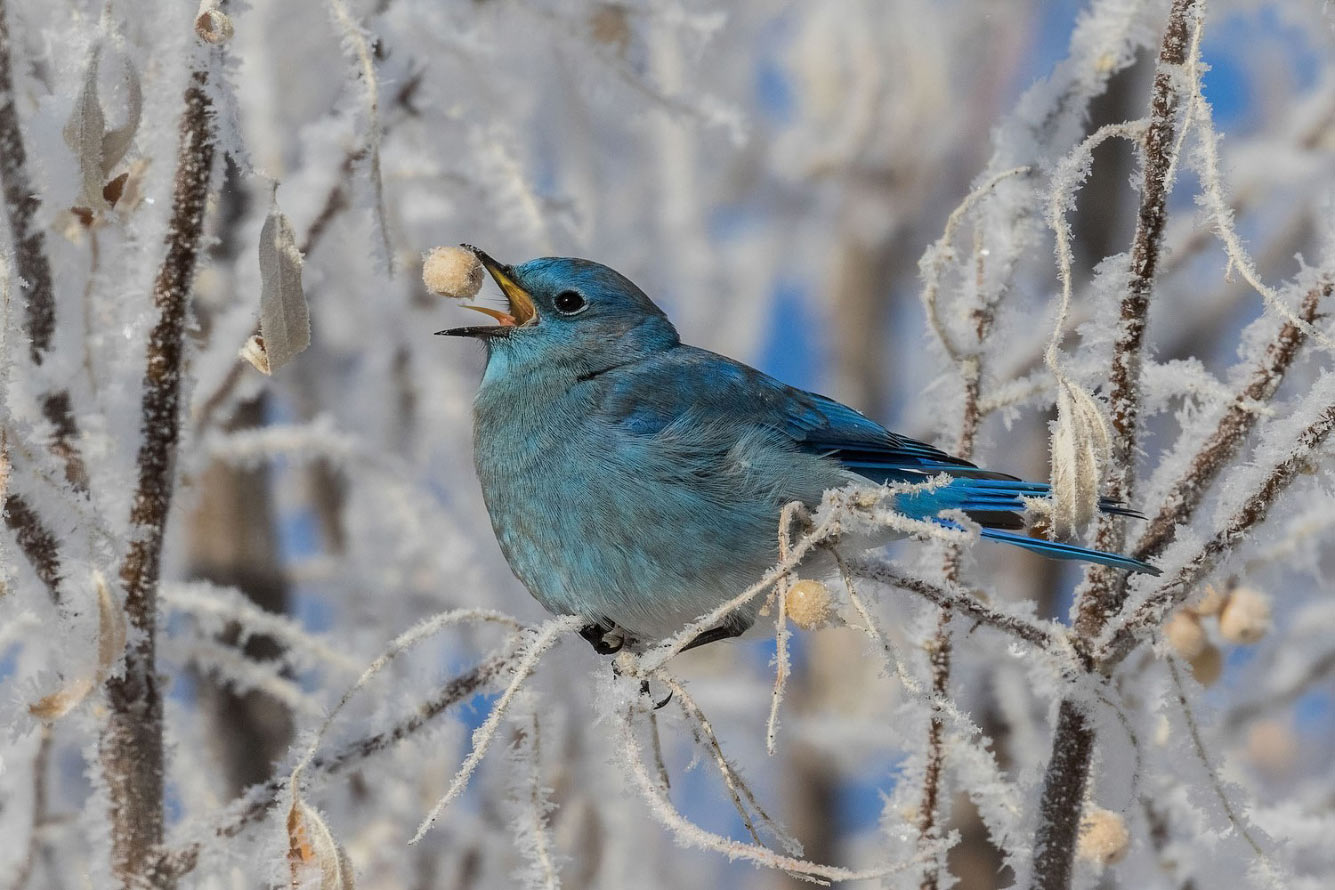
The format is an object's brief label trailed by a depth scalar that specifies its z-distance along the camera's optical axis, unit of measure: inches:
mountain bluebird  190.9
